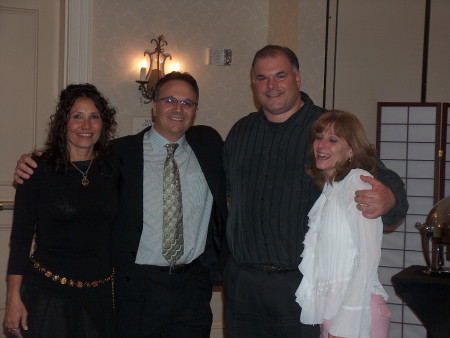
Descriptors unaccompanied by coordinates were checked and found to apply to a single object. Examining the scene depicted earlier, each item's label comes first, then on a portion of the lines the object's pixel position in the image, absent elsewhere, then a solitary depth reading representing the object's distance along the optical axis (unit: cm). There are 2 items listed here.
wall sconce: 403
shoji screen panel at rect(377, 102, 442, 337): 436
